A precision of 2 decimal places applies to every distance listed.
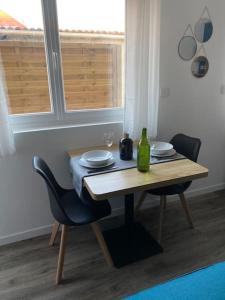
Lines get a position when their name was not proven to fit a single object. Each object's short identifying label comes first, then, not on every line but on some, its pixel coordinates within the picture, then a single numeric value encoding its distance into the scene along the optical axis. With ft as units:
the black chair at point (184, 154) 6.34
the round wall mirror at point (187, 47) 7.06
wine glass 6.35
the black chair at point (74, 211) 4.98
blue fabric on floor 2.80
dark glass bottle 5.64
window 5.78
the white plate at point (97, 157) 5.29
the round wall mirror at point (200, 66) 7.42
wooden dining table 4.51
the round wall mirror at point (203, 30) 7.09
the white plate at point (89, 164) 5.32
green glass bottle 5.13
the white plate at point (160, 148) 5.86
